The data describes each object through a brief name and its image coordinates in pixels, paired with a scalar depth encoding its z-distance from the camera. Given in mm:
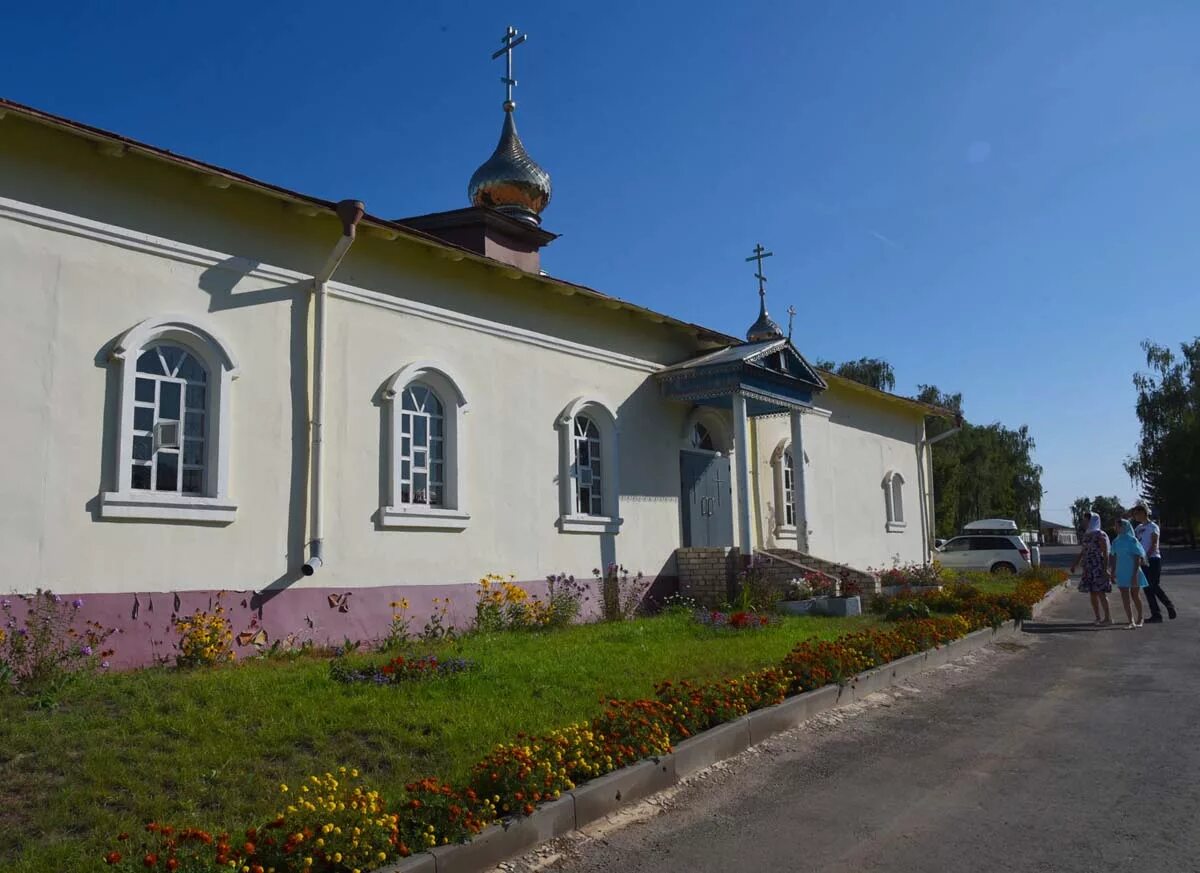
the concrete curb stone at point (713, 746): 6230
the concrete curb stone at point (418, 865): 4191
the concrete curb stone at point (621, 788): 5320
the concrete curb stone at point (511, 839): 4477
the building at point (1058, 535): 104888
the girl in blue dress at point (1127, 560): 13281
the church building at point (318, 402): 8266
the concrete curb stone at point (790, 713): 7074
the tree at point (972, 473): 49250
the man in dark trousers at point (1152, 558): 14000
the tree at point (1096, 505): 108238
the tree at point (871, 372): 47594
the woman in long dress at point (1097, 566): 14016
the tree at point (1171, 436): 47438
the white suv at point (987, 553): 25731
